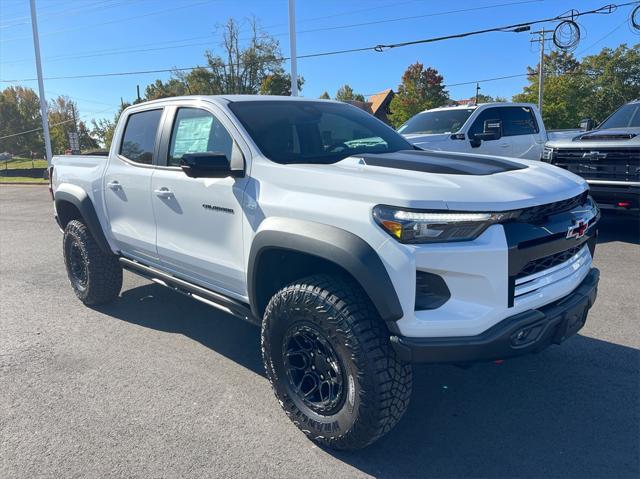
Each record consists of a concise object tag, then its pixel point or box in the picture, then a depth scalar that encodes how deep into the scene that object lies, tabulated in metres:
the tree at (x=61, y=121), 76.19
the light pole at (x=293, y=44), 17.17
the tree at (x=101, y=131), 79.91
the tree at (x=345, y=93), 70.84
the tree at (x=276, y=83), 50.59
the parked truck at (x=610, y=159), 6.58
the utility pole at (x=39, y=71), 22.98
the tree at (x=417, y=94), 45.78
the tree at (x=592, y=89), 43.44
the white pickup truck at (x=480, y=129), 9.19
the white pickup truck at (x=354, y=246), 2.34
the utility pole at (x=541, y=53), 36.87
